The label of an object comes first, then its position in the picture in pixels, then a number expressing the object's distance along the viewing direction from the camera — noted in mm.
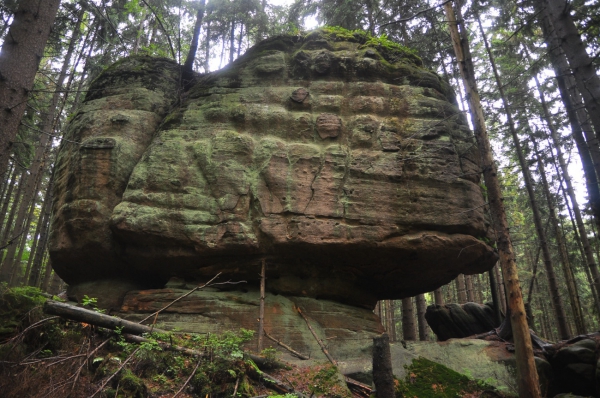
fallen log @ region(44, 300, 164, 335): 6289
